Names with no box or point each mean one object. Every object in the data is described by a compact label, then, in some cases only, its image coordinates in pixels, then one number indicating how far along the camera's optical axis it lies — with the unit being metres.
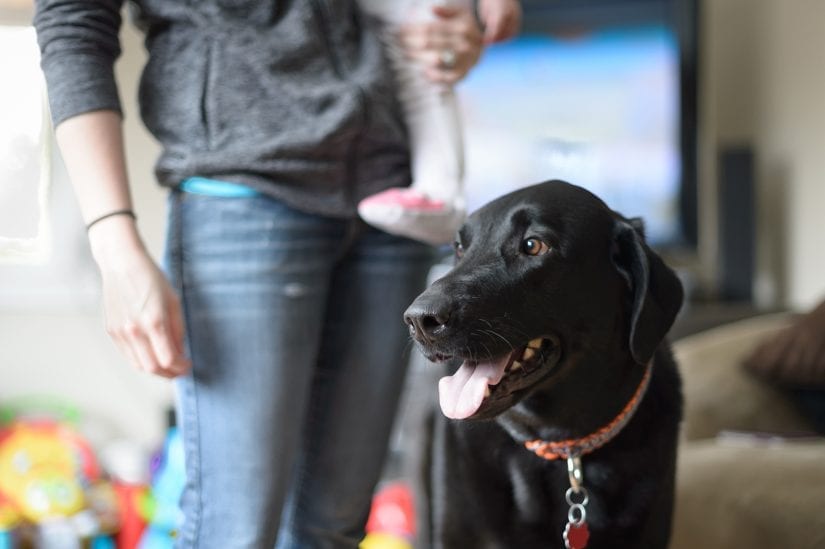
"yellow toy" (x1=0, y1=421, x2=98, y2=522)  2.75
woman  0.99
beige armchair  1.58
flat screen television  3.49
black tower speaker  3.34
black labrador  1.09
